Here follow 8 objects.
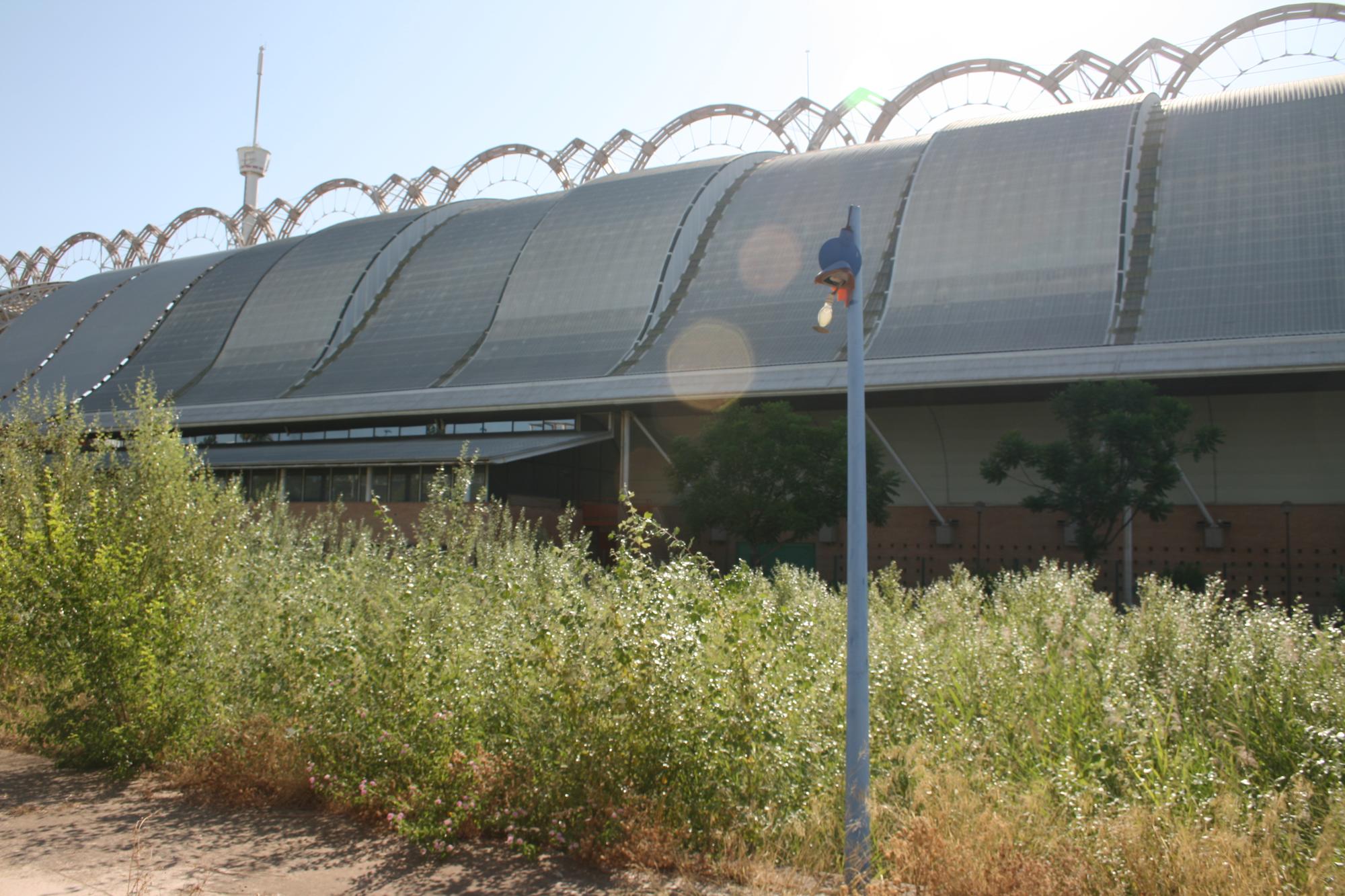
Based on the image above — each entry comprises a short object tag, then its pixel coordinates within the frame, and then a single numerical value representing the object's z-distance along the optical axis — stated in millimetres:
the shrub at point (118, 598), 11031
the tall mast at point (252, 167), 83875
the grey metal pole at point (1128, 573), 28203
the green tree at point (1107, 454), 25719
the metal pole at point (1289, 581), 28156
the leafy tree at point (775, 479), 29547
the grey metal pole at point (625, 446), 35344
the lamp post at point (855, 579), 7004
